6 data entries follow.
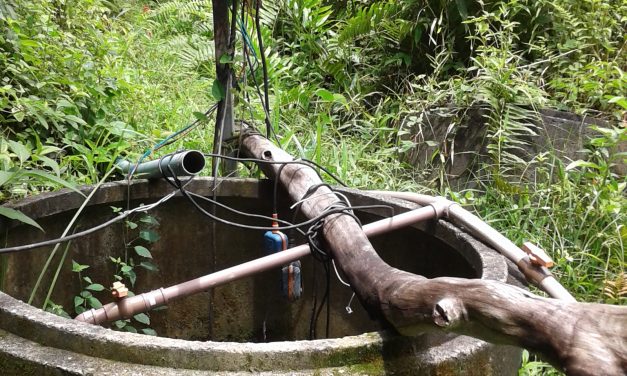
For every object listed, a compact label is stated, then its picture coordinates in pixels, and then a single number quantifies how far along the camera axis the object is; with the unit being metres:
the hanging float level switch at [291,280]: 2.56
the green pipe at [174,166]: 2.65
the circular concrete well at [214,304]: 1.39
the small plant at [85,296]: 2.47
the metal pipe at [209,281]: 1.92
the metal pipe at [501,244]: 1.89
